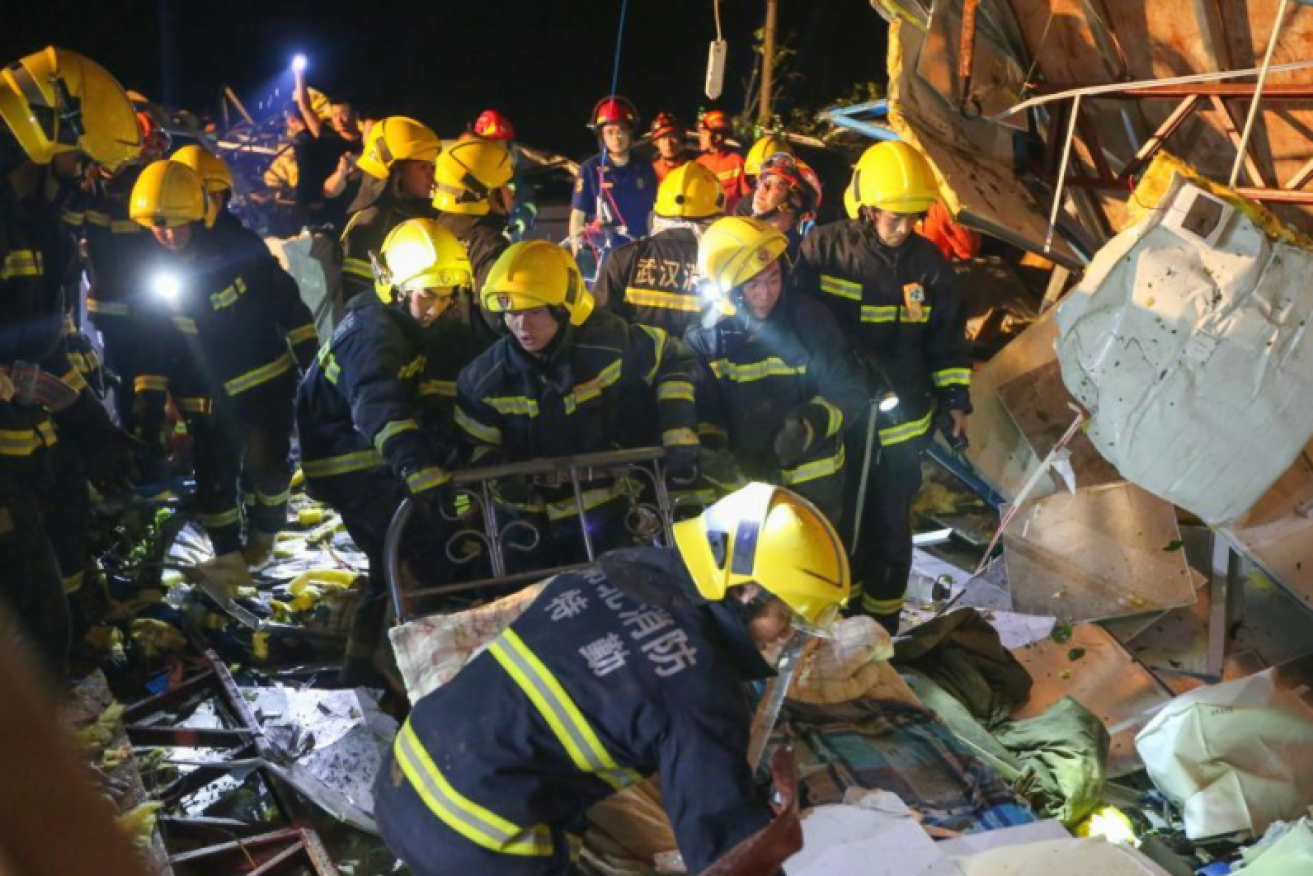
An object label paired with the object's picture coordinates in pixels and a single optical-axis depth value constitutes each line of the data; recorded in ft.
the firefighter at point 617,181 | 25.05
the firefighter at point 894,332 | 15.67
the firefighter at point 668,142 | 25.07
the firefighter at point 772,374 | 14.21
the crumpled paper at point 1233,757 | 11.85
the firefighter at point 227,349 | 16.16
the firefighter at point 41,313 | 12.37
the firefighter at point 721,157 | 25.53
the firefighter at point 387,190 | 18.39
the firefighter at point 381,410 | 12.96
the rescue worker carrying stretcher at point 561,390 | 12.77
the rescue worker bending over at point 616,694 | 7.84
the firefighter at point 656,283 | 16.84
